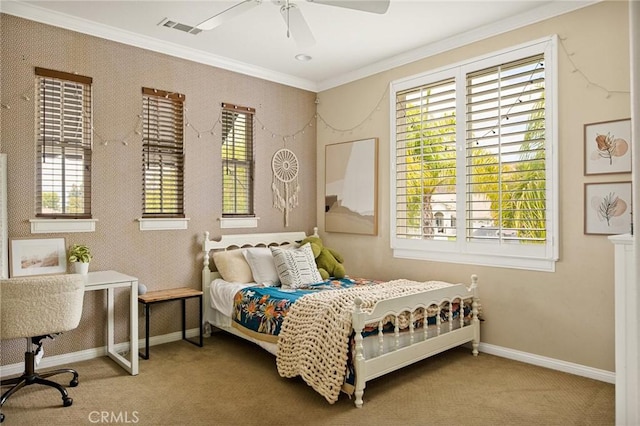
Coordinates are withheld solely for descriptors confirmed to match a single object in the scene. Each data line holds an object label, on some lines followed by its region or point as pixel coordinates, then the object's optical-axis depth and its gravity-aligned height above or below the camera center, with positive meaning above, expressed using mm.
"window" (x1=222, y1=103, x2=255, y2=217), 4691 +562
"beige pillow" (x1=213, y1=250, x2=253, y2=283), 4301 -527
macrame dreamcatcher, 5102 +376
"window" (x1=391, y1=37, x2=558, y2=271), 3559 +448
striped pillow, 4121 -518
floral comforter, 3467 -772
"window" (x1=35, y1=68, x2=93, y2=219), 3553 +573
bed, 2871 -813
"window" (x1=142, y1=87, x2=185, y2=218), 4121 +565
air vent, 3678 +1581
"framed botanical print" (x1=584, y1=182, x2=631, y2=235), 3117 +23
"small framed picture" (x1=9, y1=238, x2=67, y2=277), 3393 -331
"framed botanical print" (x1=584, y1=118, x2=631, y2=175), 3119 +462
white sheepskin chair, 2629 -603
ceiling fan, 2557 +1220
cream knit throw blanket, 2844 -856
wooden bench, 3760 -736
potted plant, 3469 -351
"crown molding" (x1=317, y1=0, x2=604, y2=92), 3422 +1562
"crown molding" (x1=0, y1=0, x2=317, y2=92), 3445 +1568
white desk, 3251 -546
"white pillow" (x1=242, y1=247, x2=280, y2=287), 4242 -521
